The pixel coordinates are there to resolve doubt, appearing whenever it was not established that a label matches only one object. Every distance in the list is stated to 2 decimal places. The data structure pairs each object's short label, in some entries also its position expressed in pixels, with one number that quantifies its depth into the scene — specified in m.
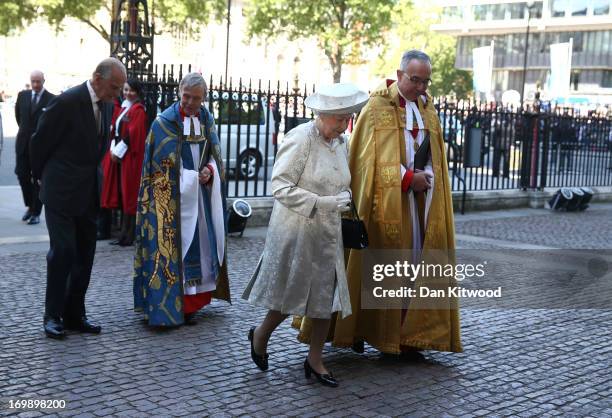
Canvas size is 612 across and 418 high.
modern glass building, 71.50
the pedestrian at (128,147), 9.28
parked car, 11.07
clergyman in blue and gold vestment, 6.27
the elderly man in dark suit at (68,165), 5.64
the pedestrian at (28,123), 10.30
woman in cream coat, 4.89
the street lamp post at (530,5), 36.06
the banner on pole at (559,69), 39.06
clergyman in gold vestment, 5.49
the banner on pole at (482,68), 40.41
